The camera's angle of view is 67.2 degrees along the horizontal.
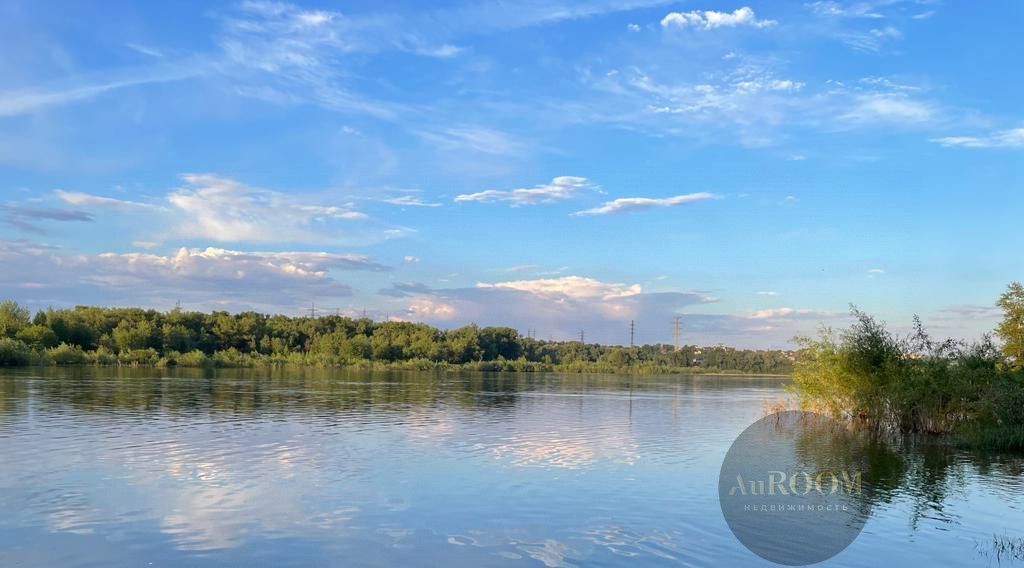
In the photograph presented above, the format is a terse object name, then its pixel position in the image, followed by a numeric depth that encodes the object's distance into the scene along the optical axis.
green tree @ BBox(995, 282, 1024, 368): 43.94
